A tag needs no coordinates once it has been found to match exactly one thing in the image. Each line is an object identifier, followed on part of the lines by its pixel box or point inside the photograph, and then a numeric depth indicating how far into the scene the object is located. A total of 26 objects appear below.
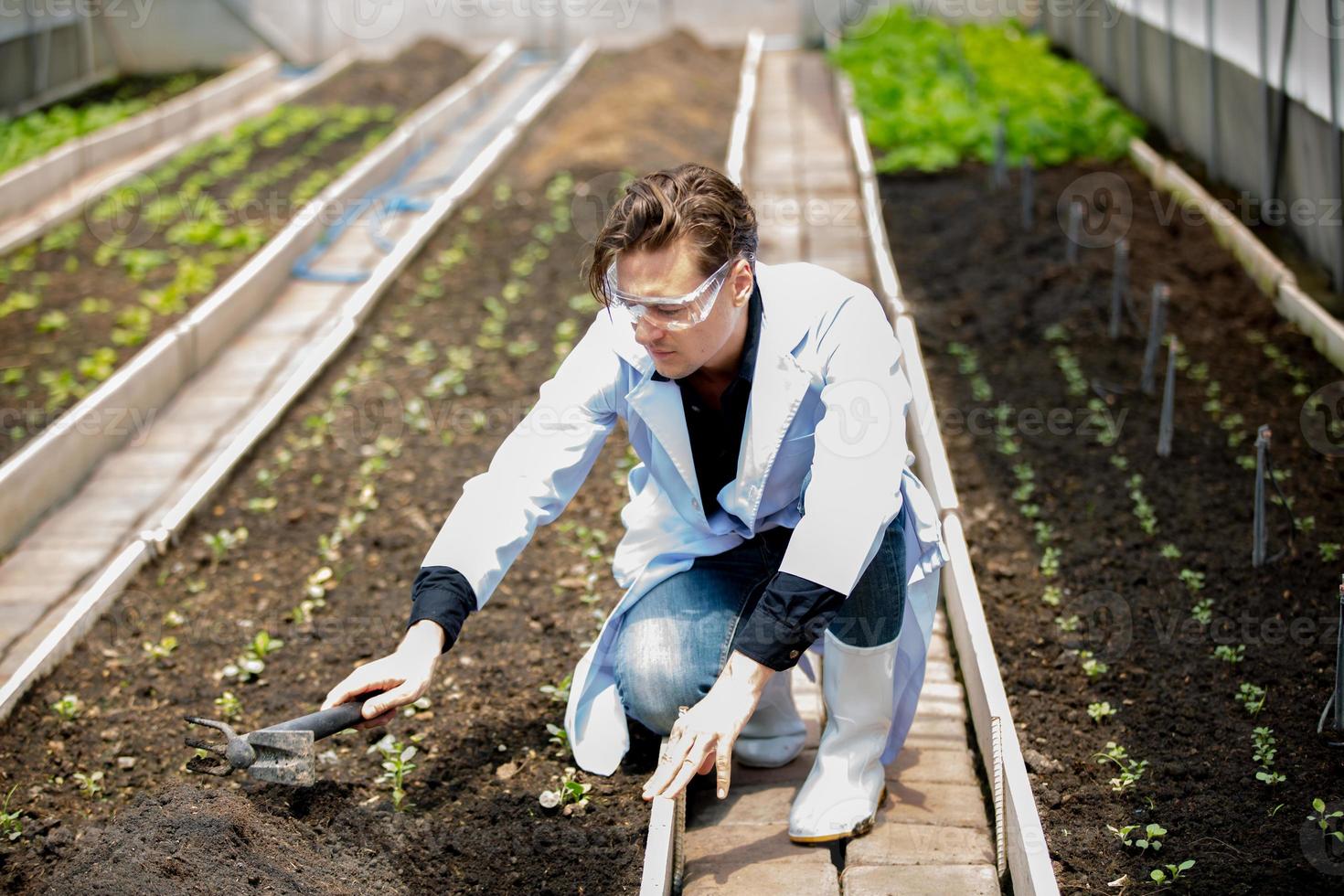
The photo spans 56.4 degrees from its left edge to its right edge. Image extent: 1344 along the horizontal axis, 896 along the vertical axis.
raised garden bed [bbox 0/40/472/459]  6.42
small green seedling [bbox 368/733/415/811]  3.16
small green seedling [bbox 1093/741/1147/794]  3.17
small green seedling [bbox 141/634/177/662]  3.93
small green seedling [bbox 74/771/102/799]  3.29
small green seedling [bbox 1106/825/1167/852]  2.92
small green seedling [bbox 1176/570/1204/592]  4.01
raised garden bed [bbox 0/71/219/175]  10.41
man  2.57
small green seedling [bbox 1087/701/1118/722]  3.45
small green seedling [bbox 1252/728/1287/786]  3.10
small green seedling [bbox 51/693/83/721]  3.62
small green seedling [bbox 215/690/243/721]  3.58
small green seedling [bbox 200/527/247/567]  4.58
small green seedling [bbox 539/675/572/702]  3.55
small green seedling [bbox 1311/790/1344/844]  2.86
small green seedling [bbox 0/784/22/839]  3.10
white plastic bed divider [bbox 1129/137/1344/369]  5.48
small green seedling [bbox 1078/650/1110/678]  3.64
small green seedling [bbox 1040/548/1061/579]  4.22
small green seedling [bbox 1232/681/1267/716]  3.39
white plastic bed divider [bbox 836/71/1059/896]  2.71
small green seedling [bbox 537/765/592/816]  3.10
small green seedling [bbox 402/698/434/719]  3.54
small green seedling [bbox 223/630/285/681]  3.79
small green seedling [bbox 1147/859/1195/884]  2.79
